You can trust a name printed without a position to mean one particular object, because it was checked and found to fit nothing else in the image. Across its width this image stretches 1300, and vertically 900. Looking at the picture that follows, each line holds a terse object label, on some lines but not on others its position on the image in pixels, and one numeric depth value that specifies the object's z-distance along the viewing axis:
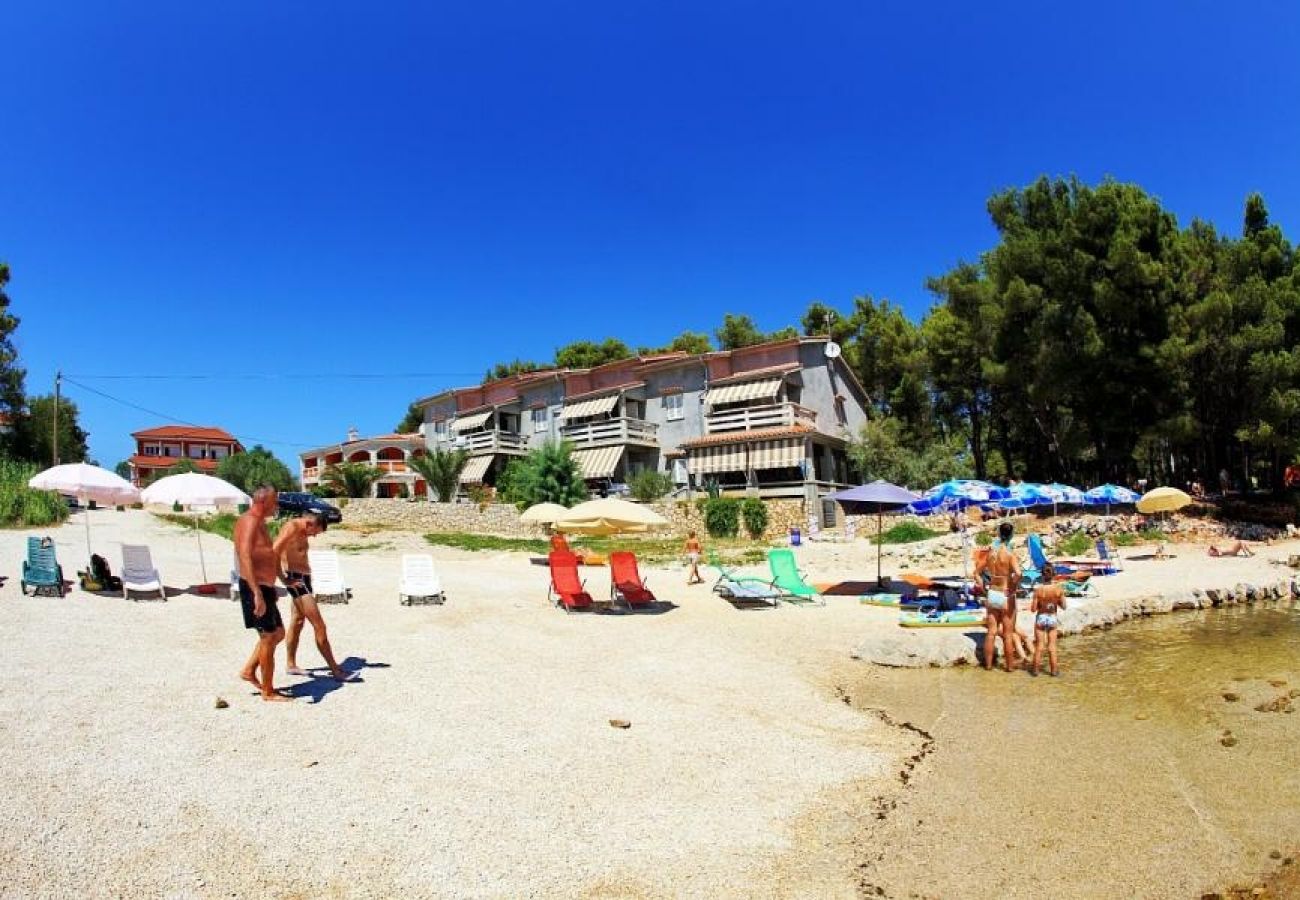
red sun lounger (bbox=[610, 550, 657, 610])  14.82
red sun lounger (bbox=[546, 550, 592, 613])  14.46
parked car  33.59
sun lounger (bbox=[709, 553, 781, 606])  15.27
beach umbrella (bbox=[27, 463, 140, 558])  13.45
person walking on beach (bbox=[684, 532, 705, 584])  18.30
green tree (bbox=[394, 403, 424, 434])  64.19
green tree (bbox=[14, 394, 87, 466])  43.47
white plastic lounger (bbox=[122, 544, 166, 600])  13.23
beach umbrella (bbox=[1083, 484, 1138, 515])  24.28
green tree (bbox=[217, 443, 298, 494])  51.09
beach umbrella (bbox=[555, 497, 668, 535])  14.20
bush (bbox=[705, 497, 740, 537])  30.59
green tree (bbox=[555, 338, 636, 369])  52.38
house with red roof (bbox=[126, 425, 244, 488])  70.44
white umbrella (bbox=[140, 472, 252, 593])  13.57
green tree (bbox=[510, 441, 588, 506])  32.09
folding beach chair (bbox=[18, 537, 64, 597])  12.74
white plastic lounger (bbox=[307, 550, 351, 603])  13.99
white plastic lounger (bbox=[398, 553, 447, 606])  14.23
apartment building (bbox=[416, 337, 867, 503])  34.81
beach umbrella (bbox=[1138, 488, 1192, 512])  20.92
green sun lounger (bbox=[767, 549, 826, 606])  15.54
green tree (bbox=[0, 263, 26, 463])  35.62
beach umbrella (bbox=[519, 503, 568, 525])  19.23
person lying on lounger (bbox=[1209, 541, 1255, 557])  22.05
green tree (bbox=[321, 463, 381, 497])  38.31
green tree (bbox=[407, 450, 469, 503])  36.81
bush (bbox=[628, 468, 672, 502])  34.59
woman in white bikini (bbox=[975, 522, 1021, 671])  10.10
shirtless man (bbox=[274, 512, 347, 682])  7.65
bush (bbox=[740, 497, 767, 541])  30.72
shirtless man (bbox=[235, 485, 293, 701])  7.13
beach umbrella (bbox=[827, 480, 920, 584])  15.65
